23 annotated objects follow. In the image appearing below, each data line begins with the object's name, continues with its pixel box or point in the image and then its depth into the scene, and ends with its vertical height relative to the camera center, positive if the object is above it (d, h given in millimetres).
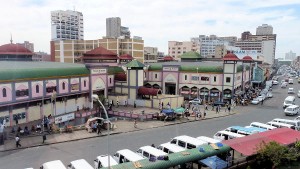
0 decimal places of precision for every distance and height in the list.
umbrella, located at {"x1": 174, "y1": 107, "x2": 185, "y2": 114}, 37694 -6650
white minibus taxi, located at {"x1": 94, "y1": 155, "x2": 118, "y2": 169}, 18234 -6948
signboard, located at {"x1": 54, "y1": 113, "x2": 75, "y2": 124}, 33266 -7223
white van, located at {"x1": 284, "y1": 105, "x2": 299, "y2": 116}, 41031 -7155
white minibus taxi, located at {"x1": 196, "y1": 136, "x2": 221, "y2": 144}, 22691 -6621
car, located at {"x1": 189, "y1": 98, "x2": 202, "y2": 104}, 51119 -7215
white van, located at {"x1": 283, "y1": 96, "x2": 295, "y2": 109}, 47950 -6914
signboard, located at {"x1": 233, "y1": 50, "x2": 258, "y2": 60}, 96625 +4090
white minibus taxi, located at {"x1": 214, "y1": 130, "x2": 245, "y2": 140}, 25970 -7056
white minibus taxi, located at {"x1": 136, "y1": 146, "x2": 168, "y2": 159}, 19691 -6676
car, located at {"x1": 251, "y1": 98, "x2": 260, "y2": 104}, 52500 -7282
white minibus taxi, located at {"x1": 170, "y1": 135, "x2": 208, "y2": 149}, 21578 -6479
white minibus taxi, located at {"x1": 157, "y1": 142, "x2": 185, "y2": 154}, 20552 -6673
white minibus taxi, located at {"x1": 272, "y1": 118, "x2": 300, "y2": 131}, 32312 -7052
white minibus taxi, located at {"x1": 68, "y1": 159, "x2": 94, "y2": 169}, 17156 -6717
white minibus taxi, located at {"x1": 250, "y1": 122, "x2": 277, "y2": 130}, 29841 -7000
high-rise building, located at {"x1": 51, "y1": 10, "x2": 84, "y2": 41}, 133250 +19634
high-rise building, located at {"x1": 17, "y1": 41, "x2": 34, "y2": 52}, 156325 +10587
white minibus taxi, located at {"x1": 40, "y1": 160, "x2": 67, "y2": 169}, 16688 -6567
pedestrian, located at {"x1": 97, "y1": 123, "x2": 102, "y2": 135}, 30312 -7562
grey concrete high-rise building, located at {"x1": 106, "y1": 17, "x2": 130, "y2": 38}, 135500 +18546
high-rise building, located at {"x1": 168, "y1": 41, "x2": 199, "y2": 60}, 137625 +8741
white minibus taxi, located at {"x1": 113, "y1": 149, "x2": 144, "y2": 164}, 18844 -6739
